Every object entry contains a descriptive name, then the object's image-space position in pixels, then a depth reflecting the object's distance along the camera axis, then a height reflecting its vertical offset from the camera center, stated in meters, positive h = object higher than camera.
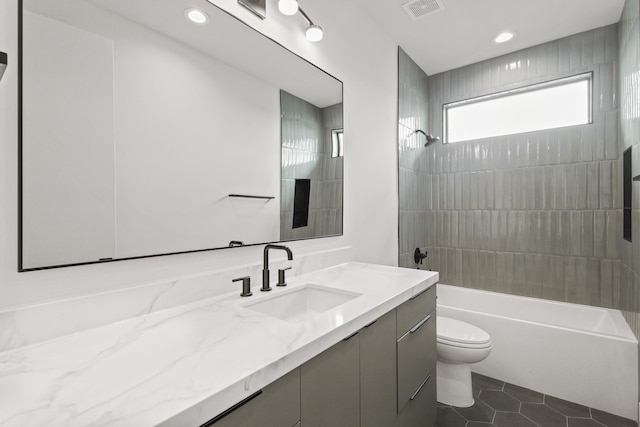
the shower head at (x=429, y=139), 2.87 +0.72
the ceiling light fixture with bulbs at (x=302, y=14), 1.41 +0.98
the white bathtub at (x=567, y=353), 1.86 -0.97
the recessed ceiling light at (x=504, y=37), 2.49 +1.52
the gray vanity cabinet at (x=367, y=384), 0.71 -0.55
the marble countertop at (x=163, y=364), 0.51 -0.34
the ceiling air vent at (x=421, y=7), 2.09 +1.49
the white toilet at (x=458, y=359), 1.88 -0.96
